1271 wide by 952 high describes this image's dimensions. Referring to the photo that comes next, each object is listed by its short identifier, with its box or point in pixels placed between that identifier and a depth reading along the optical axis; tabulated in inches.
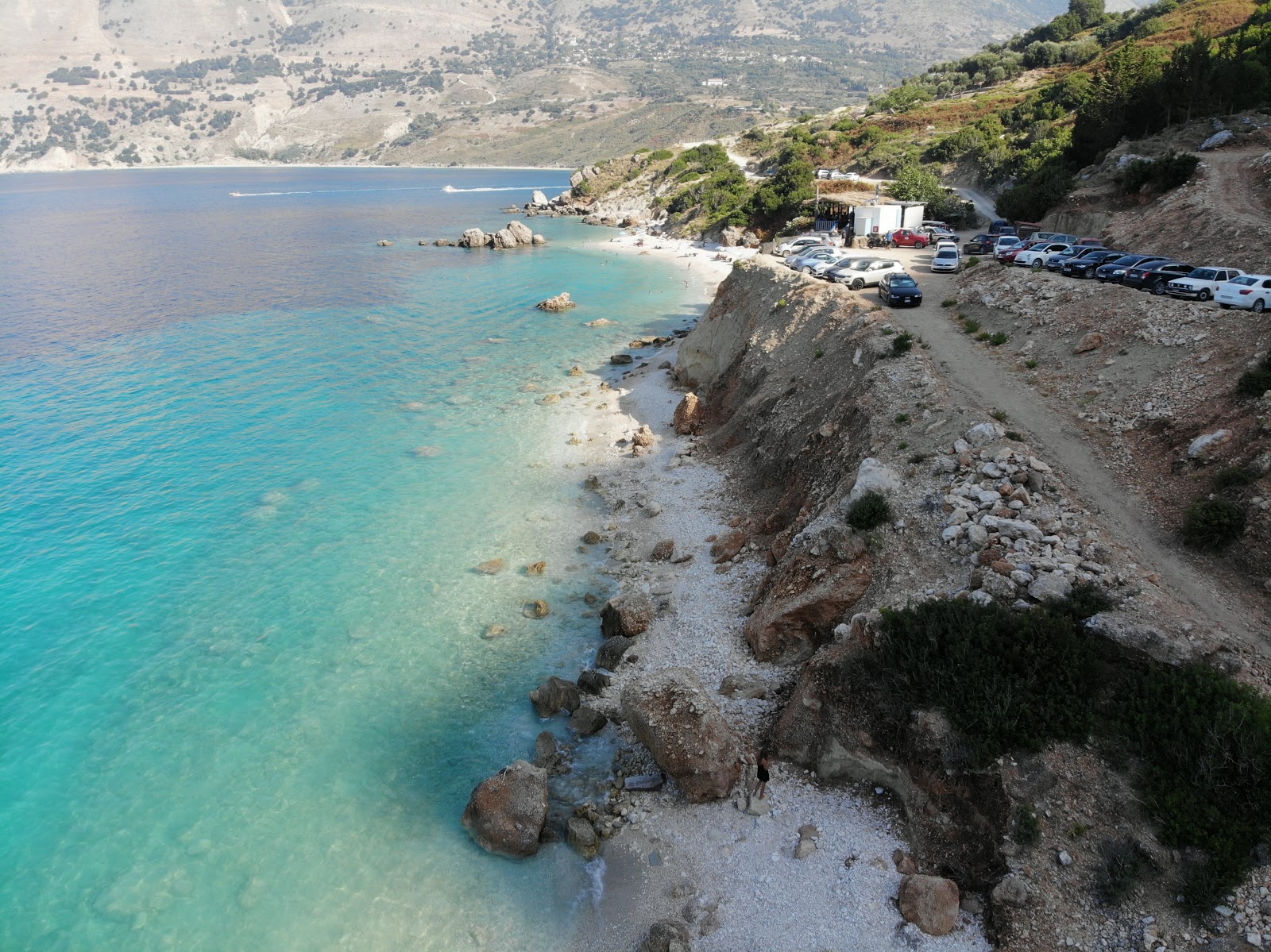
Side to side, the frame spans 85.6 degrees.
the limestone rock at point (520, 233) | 4325.8
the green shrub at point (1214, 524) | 681.6
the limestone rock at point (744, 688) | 754.8
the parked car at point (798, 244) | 2563.5
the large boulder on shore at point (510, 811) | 639.1
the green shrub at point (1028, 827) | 510.3
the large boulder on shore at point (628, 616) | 909.6
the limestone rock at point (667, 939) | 532.4
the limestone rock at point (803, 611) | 761.6
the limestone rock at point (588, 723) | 771.4
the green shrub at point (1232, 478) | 716.7
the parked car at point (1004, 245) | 1881.2
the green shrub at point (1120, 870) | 471.2
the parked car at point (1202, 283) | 1197.1
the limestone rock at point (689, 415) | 1523.1
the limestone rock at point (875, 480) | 834.8
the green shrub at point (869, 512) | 799.1
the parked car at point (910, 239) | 2412.6
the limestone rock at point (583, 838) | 631.8
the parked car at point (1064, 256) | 1539.1
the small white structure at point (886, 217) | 2536.9
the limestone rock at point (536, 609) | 990.9
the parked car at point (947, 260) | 1828.4
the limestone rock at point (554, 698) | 805.9
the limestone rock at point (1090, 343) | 1087.0
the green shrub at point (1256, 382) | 804.0
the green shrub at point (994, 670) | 553.9
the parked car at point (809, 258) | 1996.8
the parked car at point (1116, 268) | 1366.9
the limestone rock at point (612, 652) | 871.1
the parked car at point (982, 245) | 2160.4
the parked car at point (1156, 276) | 1296.8
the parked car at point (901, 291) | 1486.2
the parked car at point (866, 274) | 1749.5
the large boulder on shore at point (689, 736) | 649.0
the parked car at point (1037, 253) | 1632.6
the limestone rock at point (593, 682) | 828.6
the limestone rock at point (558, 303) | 2723.9
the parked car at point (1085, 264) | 1482.5
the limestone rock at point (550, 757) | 725.9
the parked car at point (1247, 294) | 1104.8
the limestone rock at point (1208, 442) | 788.6
